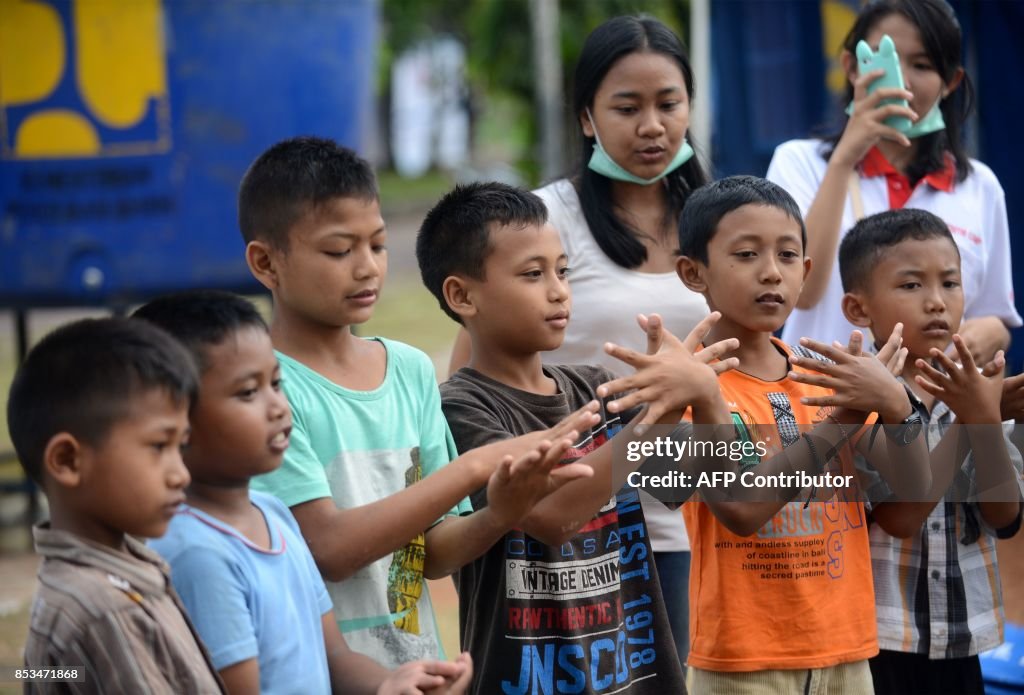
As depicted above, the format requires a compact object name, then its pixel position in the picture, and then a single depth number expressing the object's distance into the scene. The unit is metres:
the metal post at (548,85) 12.87
